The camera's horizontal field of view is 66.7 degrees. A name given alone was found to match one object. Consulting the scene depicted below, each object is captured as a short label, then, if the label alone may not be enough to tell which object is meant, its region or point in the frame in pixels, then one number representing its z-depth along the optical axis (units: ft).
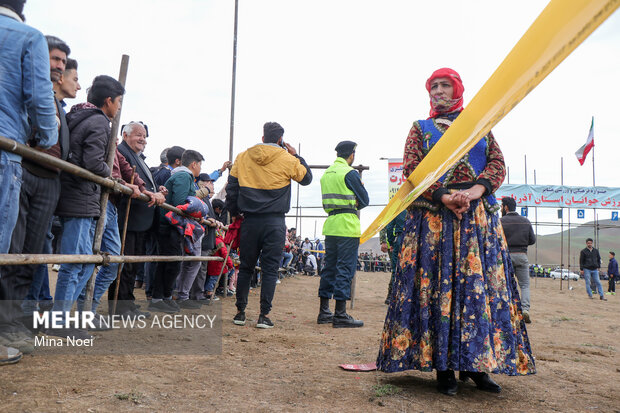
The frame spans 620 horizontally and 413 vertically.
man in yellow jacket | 14.69
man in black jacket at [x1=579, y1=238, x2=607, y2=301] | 40.47
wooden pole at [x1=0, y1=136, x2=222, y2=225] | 6.76
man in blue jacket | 7.17
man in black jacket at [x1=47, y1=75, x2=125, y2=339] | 10.02
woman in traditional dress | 7.73
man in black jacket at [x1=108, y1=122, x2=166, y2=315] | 13.96
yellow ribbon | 4.39
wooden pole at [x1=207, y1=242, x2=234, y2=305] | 17.93
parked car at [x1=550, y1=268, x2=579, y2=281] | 101.29
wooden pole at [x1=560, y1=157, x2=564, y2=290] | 80.02
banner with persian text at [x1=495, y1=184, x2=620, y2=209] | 64.80
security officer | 16.85
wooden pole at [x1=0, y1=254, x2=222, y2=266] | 6.56
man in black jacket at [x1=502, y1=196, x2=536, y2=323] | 21.76
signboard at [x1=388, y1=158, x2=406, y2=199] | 26.63
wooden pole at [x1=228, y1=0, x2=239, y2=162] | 31.30
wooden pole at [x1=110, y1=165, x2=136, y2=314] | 12.31
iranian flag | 66.54
